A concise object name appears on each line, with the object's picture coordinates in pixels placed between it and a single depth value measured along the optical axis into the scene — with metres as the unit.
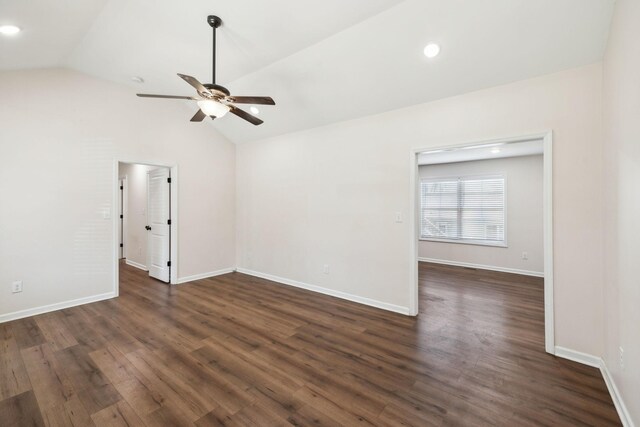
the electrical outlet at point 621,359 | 1.77
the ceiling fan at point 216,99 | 2.39
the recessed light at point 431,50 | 2.60
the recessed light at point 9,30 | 2.31
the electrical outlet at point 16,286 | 3.36
